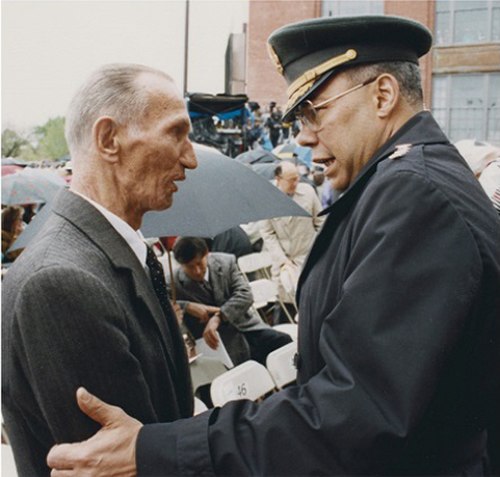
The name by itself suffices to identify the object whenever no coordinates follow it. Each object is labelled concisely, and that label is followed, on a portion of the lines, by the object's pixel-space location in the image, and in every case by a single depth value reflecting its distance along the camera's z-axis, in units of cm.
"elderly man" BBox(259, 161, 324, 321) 596
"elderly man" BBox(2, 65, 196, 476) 125
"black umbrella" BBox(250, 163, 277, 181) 829
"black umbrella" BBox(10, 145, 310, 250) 309
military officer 114
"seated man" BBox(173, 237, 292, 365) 462
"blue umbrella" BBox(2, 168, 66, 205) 609
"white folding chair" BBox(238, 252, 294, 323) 571
